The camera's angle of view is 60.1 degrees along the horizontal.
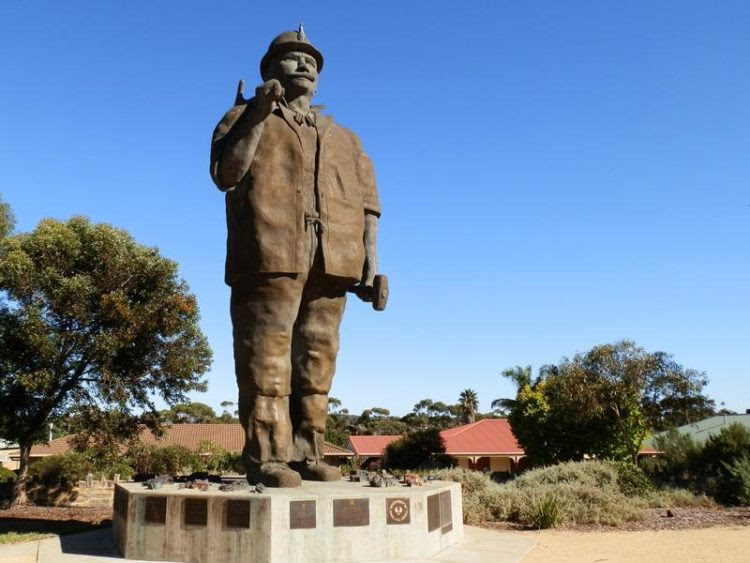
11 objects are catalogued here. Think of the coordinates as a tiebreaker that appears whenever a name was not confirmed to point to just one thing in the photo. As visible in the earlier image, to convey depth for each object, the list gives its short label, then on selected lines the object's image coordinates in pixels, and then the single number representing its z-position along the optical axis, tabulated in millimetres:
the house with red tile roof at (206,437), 33688
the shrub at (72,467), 16305
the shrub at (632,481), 11992
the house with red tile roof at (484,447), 36438
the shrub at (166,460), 21078
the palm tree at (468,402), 59347
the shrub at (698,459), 16047
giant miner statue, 5562
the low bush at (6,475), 17141
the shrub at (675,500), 11422
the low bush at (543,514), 8328
